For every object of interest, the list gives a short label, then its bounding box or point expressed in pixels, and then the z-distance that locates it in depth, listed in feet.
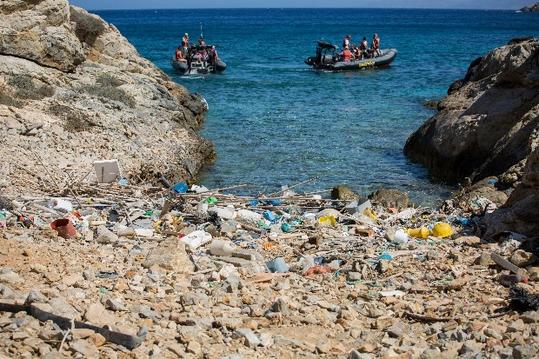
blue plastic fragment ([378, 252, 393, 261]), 28.50
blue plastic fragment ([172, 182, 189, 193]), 38.88
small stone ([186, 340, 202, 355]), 19.67
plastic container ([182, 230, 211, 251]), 28.99
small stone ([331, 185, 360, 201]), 43.88
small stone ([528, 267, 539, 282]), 25.57
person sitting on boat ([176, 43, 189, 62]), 116.43
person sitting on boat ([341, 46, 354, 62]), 121.57
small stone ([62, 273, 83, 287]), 22.89
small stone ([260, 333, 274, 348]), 20.53
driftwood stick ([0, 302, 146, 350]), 19.34
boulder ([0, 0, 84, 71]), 54.70
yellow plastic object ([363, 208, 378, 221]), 36.01
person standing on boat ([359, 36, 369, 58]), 125.22
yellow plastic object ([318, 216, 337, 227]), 33.81
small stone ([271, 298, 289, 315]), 22.70
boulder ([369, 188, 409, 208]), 42.11
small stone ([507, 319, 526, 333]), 21.56
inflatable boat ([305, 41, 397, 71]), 118.93
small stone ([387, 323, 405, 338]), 21.69
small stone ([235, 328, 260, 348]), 20.49
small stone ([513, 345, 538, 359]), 19.47
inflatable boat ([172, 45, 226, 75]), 112.98
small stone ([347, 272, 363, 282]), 26.53
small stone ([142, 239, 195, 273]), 25.93
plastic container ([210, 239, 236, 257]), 28.22
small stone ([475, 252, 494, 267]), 27.63
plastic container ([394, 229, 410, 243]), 31.14
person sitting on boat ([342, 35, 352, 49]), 127.13
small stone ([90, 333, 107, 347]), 19.14
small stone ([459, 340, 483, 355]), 20.40
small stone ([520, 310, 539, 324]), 21.95
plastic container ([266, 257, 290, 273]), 27.35
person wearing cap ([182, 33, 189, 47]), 117.55
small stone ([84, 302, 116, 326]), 20.25
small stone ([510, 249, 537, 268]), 27.17
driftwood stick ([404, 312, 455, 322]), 22.65
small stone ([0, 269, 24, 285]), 22.29
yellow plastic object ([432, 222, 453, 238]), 32.46
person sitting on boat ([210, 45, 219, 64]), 114.36
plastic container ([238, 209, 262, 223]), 34.11
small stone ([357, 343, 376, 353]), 20.63
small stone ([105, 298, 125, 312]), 21.63
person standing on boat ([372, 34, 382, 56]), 126.38
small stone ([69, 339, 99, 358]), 18.47
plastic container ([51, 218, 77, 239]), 28.66
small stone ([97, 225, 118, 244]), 28.84
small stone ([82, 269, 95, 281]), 23.76
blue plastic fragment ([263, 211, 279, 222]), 34.96
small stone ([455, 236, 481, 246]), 30.78
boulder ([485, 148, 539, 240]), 31.09
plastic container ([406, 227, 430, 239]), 32.40
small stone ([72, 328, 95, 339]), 19.21
